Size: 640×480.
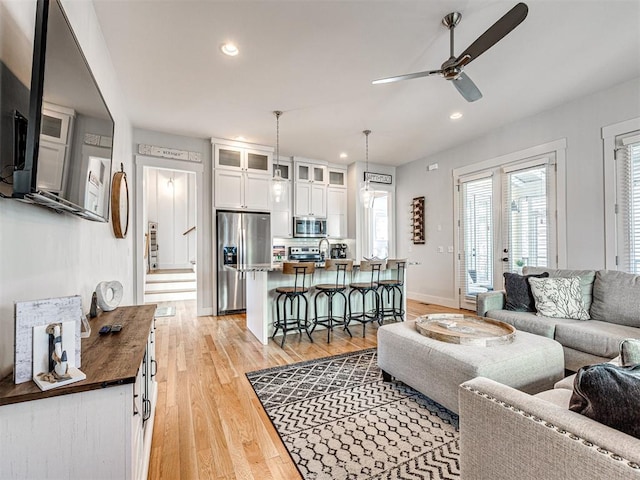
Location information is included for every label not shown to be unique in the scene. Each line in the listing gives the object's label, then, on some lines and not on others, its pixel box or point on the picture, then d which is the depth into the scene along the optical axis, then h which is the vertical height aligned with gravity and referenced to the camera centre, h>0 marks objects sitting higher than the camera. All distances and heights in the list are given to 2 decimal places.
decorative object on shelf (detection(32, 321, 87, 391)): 0.98 -0.38
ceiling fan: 1.82 +1.40
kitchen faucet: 6.43 -0.05
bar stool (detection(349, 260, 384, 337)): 3.89 -0.66
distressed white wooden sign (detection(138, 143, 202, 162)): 4.59 +1.49
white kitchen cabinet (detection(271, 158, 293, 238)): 5.86 +0.70
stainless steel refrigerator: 4.96 -0.04
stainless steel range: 6.15 -0.15
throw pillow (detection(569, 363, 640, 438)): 0.79 -0.41
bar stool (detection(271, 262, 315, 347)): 3.38 -0.65
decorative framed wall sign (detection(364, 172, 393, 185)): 6.45 +1.53
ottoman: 1.80 -0.75
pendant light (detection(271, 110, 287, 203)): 3.93 +0.81
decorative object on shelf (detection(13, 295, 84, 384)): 0.96 -0.27
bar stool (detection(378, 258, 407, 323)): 4.16 -0.66
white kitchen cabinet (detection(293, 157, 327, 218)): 6.05 +1.22
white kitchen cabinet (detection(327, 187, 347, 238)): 6.40 +0.76
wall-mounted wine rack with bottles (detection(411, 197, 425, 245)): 6.08 +0.56
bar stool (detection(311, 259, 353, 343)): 3.69 -0.59
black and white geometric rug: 1.58 -1.16
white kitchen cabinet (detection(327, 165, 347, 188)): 6.48 +1.56
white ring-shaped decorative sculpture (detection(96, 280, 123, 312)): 2.03 -0.35
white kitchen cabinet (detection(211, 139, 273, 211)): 5.00 +1.23
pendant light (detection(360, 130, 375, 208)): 4.51 +0.81
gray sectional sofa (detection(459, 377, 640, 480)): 0.75 -0.57
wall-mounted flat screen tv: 1.07 +0.52
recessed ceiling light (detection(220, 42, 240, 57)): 2.61 +1.77
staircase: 6.18 -0.88
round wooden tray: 2.02 -0.64
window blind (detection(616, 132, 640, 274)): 3.24 +0.51
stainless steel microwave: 6.06 +0.41
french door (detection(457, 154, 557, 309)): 4.08 +0.39
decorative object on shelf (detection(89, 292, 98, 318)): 1.95 -0.42
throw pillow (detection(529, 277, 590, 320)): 2.81 -0.49
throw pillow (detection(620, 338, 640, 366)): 1.08 -0.39
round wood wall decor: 2.86 +0.43
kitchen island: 3.52 -0.57
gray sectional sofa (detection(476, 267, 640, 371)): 2.37 -0.67
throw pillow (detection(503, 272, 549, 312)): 3.07 -0.48
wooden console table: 0.89 -0.58
